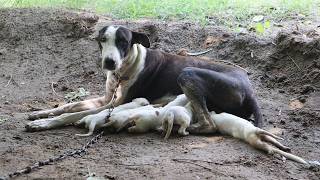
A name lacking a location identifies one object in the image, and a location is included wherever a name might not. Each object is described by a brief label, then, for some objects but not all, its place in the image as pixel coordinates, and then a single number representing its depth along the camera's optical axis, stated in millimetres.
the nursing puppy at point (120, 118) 5203
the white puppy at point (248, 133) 4613
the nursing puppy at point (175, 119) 4996
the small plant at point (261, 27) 7918
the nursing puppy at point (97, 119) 5233
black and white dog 5508
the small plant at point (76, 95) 6941
